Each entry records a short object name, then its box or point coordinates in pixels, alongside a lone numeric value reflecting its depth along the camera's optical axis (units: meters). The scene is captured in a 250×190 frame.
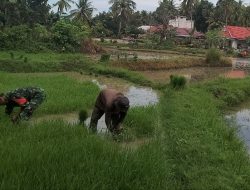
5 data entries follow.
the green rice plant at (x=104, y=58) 11.60
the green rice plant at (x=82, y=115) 3.92
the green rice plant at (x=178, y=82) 7.42
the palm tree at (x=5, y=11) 17.68
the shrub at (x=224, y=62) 14.81
